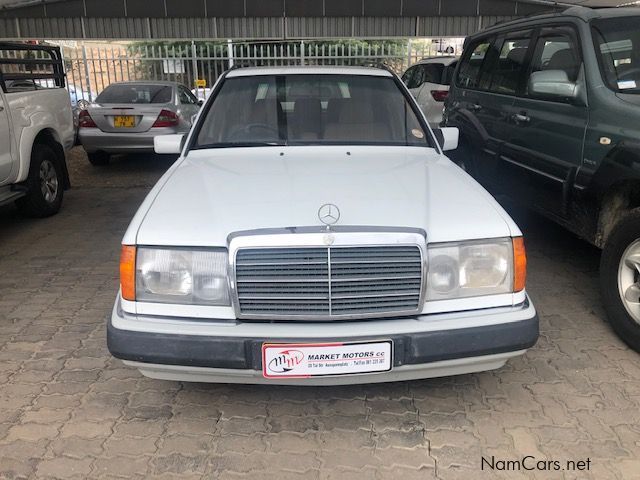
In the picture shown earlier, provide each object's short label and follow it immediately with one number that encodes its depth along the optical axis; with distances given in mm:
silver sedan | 8273
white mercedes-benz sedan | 2240
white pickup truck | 5180
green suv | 3186
